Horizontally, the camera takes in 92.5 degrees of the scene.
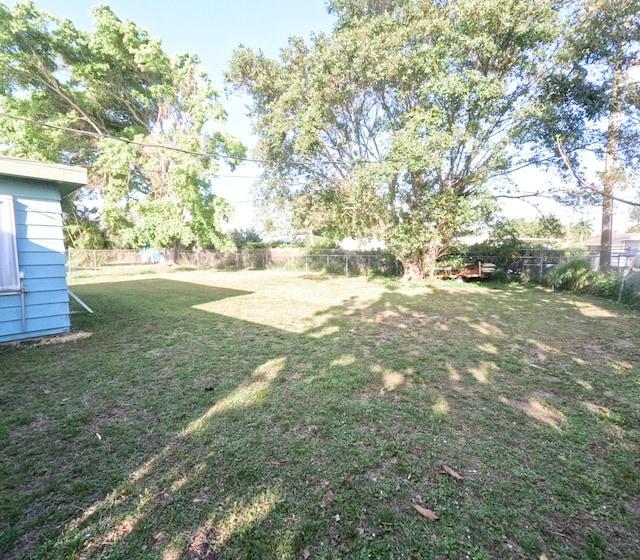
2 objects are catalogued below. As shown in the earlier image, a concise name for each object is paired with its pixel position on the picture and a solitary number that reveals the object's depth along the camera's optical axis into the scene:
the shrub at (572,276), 8.92
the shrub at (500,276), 12.28
